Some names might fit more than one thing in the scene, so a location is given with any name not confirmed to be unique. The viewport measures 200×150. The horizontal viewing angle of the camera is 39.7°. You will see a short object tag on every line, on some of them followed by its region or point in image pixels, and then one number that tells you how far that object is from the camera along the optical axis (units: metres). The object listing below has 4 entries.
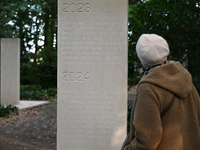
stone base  9.91
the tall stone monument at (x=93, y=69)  3.95
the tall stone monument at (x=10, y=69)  10.14
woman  1.61
